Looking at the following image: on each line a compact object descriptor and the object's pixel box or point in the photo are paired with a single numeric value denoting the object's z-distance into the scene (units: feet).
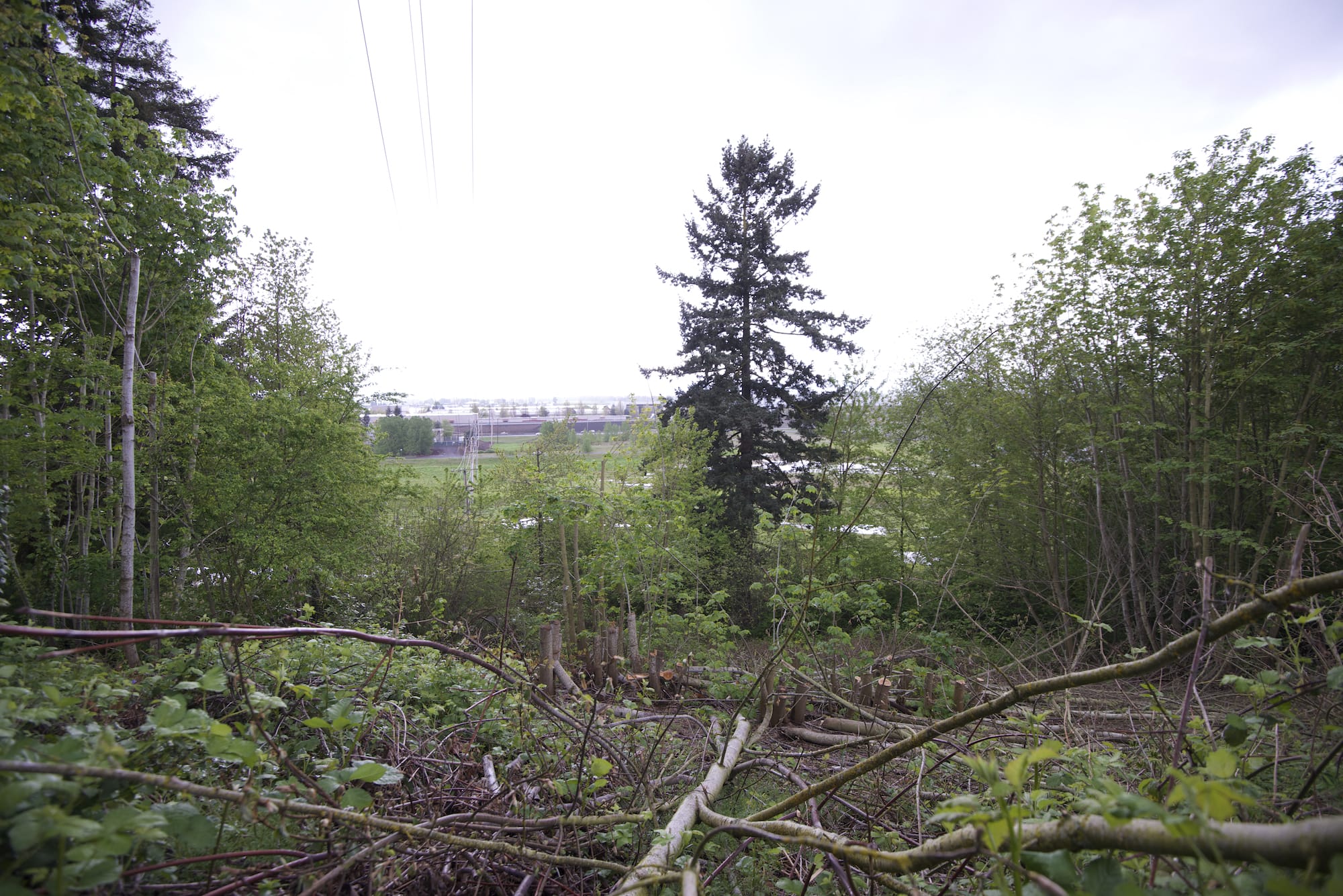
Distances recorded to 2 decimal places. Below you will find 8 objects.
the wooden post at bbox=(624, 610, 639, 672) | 19.89
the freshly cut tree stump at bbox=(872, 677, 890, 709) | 15.38
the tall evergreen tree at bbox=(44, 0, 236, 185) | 28.37
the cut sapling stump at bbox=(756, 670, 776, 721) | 13.57
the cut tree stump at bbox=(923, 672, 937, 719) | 15.05
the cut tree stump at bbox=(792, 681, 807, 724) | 14.67
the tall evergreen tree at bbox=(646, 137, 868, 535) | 47.52
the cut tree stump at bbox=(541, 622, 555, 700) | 13.68
